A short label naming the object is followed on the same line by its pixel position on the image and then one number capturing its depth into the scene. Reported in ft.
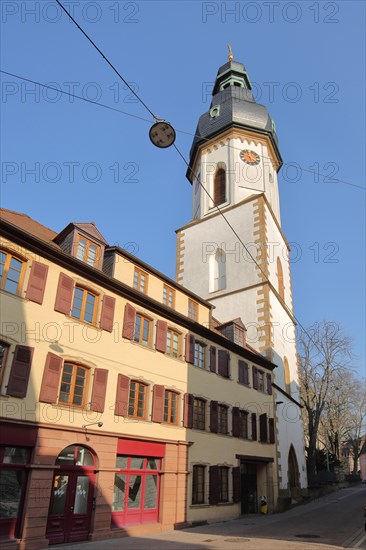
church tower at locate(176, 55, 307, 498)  88.53
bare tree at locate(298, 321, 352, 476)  120.19
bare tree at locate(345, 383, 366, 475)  168.45
